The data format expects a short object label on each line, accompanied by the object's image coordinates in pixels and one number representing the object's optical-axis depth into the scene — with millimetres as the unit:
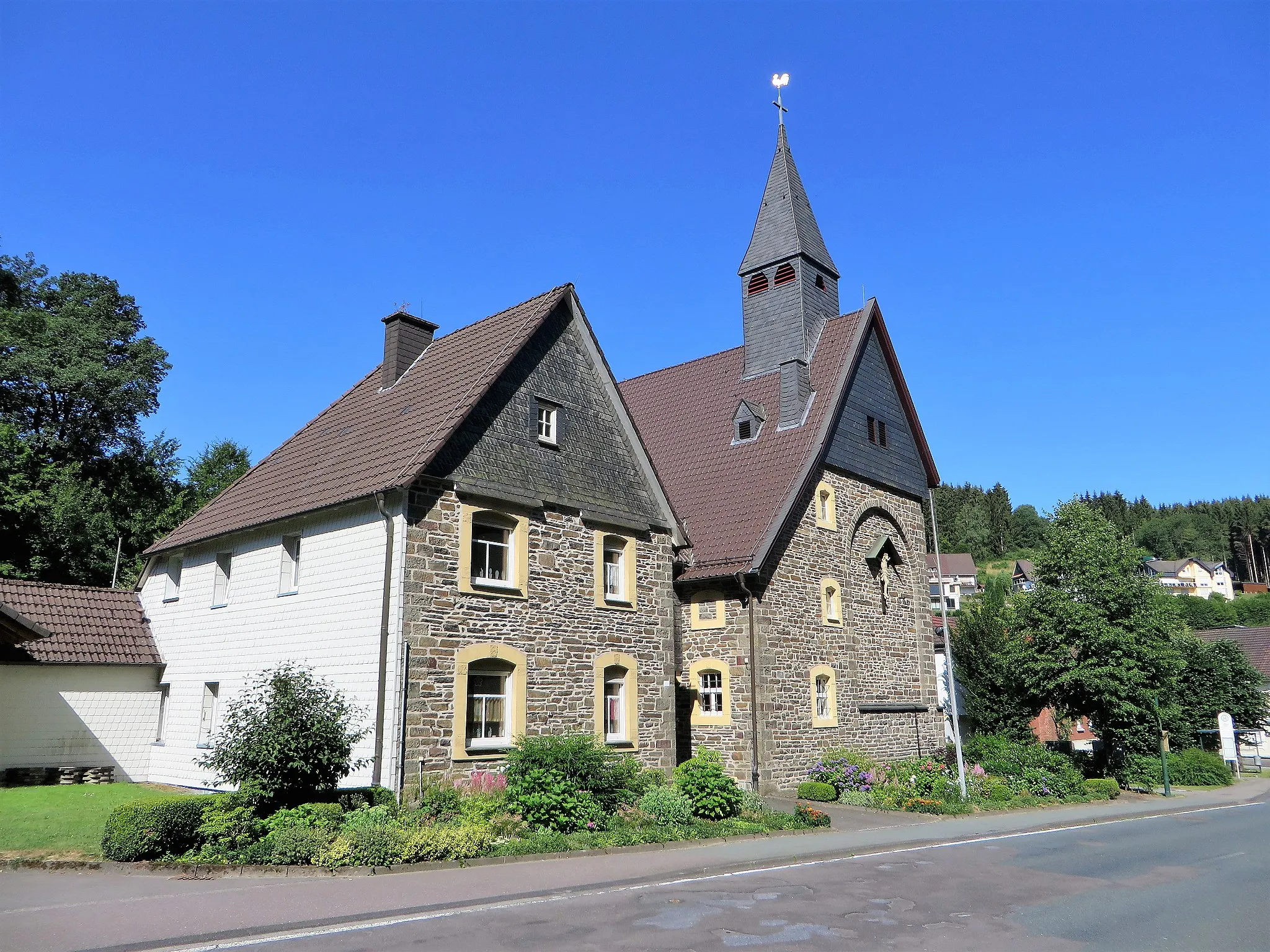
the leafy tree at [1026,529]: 151875
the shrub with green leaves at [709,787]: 17062
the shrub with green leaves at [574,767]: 15555
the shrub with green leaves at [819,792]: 22297
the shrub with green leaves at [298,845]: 11953
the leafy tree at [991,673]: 32000
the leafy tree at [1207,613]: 85312
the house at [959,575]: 118688
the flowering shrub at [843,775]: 23016
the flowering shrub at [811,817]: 17438
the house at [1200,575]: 145250
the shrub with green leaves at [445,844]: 12305
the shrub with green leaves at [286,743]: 13625
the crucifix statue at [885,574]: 28500
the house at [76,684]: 21062
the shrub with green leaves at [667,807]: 16234
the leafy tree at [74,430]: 33531
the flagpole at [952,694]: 21391
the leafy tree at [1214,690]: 37688
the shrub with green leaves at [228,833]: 11969
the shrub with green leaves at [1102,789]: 26391
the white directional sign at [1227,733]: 34344
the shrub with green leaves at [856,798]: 22031
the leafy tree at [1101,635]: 29266
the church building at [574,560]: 17203
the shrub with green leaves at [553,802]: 14914
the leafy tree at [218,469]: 46062
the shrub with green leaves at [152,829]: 11953
